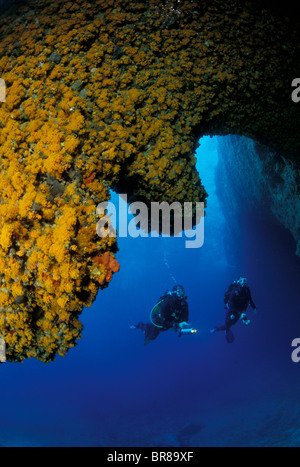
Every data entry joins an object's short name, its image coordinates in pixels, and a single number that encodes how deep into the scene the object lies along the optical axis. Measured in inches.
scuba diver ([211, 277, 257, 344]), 439.7
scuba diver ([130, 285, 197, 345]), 408.8
